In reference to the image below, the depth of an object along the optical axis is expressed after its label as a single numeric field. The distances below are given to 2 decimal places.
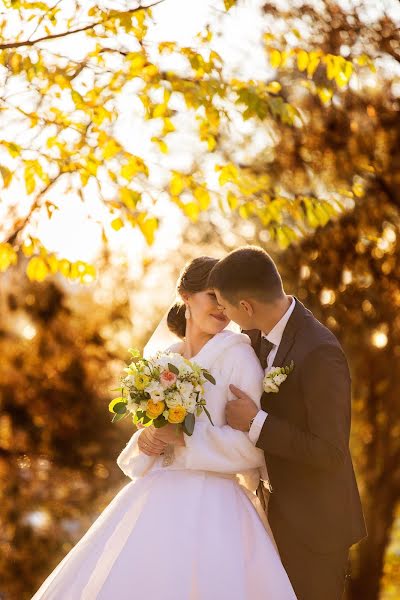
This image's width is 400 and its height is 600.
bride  7.02
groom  7.23
